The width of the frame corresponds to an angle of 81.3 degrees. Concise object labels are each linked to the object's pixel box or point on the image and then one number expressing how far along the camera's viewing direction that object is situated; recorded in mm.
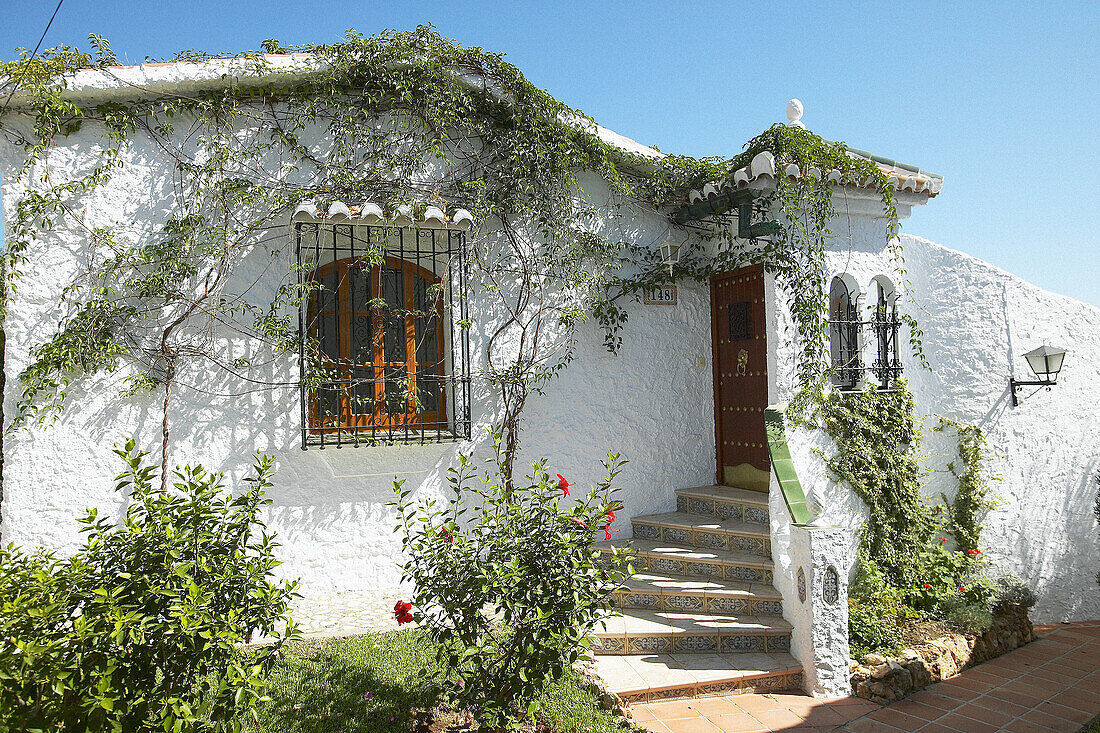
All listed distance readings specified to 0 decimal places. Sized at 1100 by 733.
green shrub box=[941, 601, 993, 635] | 6137
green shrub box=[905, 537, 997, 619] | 6285
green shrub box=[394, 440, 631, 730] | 3627
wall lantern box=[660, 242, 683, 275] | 7297
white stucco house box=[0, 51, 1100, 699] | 5500
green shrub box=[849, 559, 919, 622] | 5781
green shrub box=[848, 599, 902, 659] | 5434
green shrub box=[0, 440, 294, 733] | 2775
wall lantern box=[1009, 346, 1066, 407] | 7141
